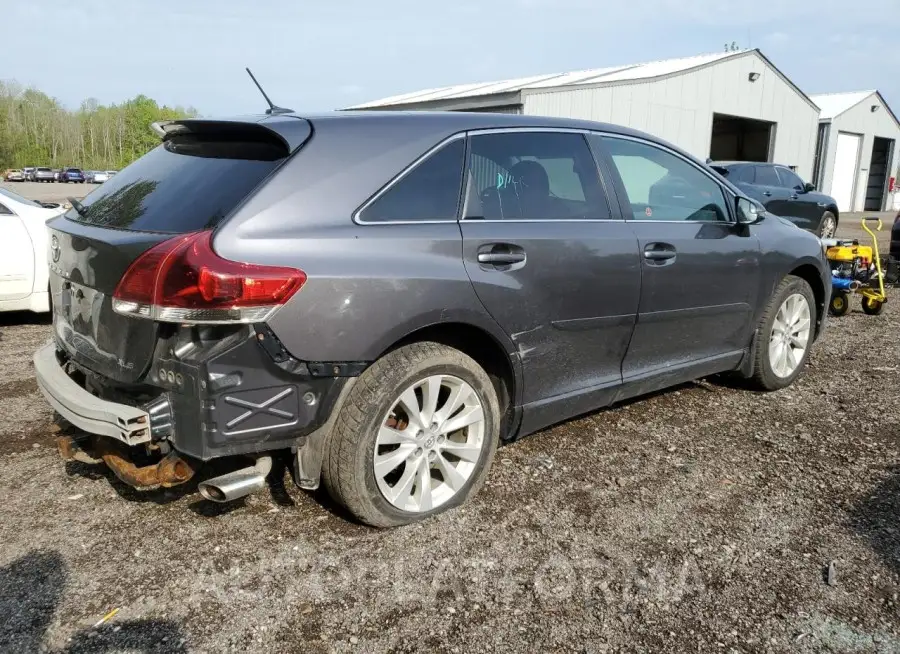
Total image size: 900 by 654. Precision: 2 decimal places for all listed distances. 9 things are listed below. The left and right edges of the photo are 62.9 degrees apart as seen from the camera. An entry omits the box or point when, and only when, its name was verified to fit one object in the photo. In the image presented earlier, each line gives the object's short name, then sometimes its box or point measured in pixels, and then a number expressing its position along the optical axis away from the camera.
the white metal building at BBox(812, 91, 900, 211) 30.08
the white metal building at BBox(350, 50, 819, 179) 18.25
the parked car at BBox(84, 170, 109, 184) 65.79
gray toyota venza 2.48
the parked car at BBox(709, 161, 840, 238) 13.58
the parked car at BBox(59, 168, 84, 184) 66.81
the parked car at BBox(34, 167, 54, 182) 65.00
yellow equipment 7.79
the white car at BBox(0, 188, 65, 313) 6.33
